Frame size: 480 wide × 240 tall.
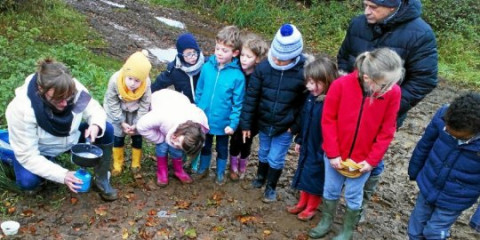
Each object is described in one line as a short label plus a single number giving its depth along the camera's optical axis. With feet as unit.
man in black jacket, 11.27
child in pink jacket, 12.66
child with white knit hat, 12.39
